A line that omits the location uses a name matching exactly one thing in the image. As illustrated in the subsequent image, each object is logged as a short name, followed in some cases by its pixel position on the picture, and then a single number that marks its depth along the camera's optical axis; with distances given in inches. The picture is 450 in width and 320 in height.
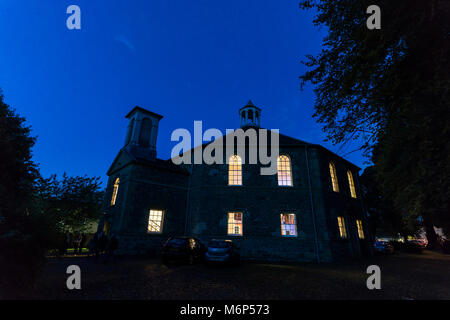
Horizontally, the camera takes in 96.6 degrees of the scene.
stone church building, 582.9
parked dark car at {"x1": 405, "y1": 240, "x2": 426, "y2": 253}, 1009.0
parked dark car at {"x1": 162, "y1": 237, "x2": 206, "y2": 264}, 444.8
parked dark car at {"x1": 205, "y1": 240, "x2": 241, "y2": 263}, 429.1
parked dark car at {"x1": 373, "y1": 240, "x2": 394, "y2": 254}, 864.9
